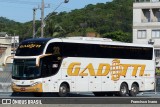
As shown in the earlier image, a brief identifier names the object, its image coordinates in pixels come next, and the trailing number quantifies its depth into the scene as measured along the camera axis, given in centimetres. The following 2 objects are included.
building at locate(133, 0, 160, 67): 7969
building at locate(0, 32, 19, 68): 7881
